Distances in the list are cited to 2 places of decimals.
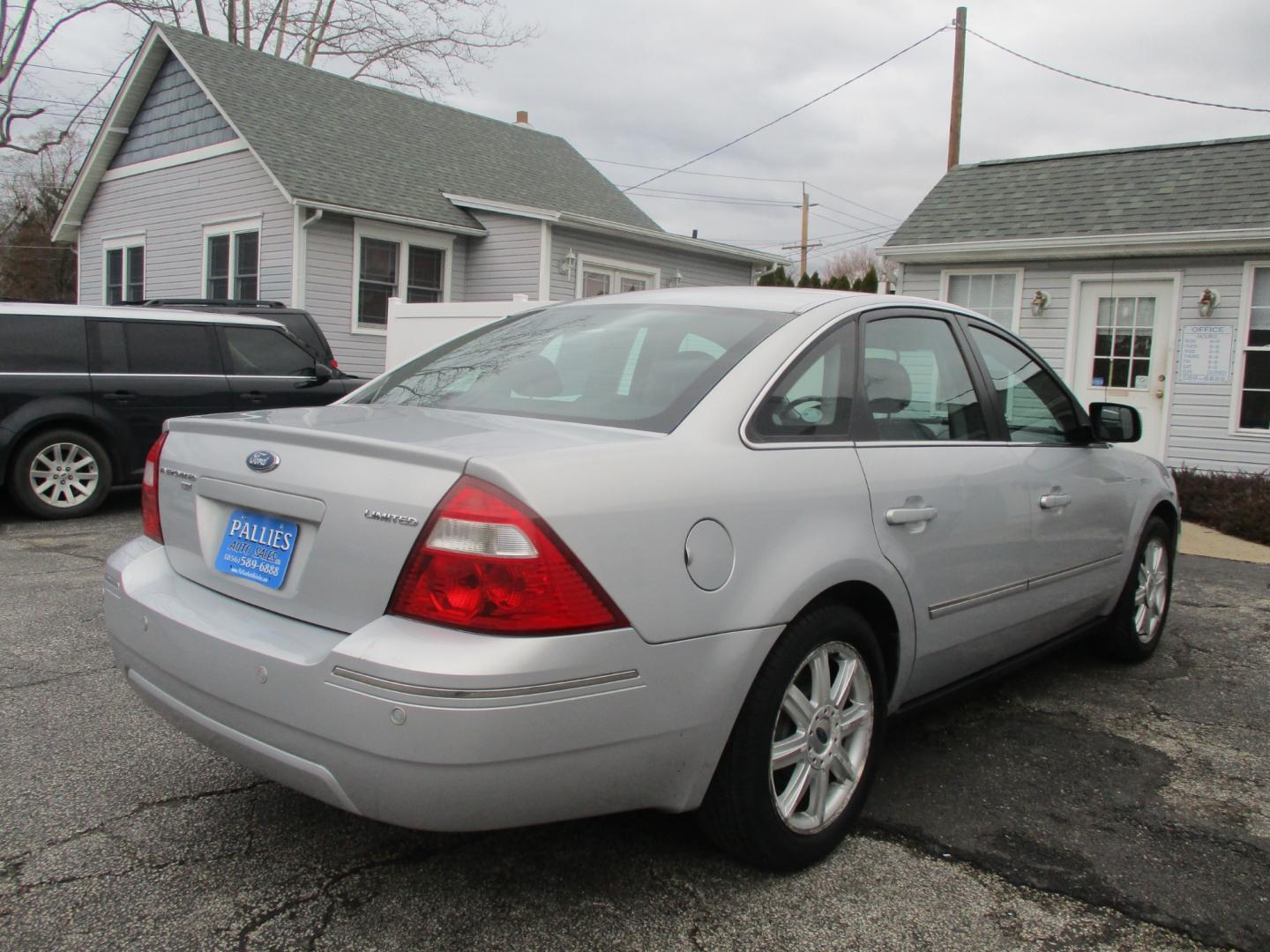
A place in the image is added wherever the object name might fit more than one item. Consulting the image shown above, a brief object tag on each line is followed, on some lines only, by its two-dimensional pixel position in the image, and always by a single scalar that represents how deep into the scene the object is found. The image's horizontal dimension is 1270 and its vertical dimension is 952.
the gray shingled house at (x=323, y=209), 15.05
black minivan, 7.83
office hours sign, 11.02
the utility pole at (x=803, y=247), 46.73
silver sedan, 2.16
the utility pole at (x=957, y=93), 18.38
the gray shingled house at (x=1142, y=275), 10.98
